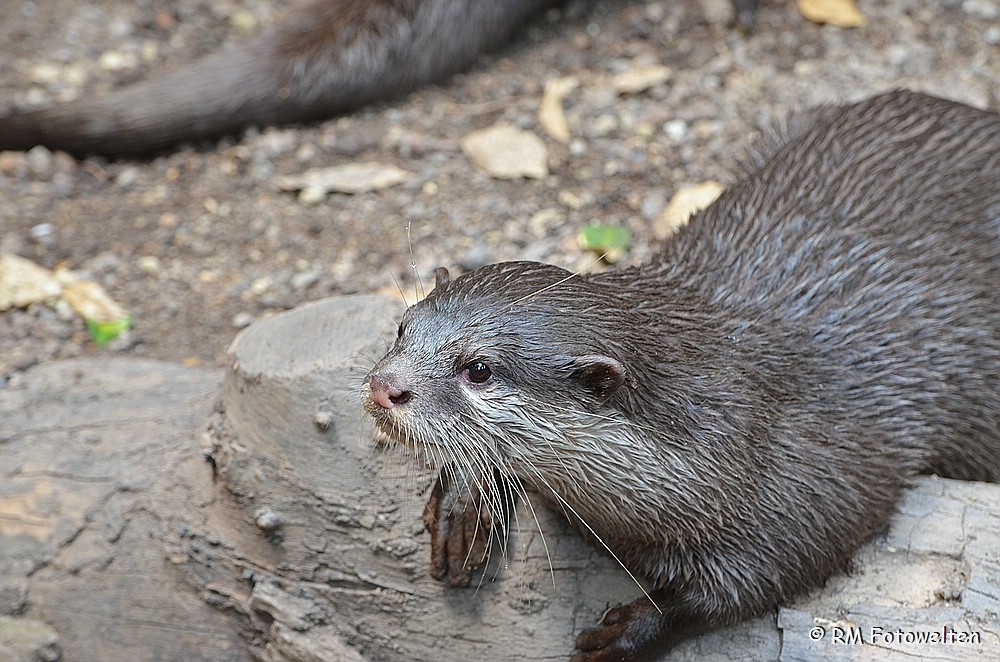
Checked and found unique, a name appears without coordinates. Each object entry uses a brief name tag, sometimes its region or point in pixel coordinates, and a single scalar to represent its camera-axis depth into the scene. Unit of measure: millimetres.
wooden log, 3262
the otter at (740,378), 2979
